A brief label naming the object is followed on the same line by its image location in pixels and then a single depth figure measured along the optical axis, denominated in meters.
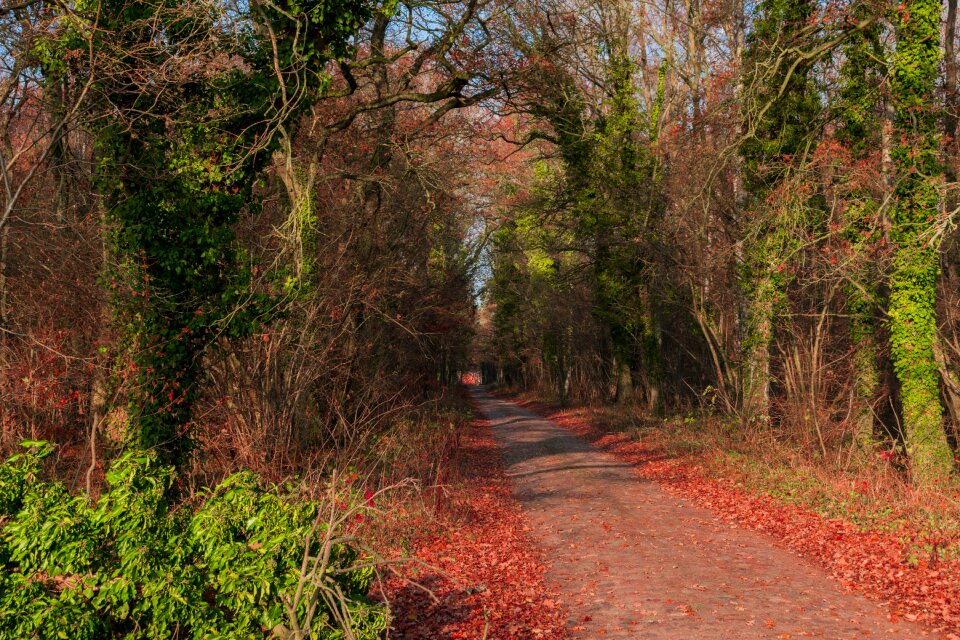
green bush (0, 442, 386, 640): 4.50
